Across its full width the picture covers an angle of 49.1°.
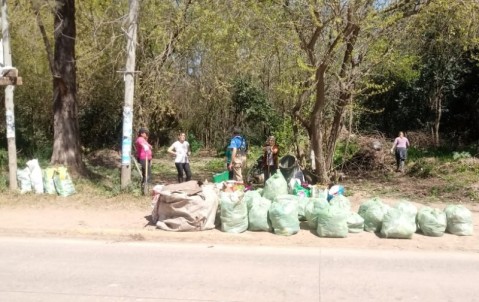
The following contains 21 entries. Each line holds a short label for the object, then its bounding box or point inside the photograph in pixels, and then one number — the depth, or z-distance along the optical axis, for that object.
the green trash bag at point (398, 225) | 8.23
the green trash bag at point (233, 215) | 8.64
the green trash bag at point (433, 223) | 8.44
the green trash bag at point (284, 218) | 8.50
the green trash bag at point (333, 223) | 8.37
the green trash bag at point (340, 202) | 8.88
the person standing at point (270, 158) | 13.02
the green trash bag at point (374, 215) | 8.65
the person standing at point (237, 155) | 12.27
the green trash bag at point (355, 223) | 8.61
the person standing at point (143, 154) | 11.82
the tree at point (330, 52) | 10.82
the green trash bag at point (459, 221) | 8.55
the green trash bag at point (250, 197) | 9.02
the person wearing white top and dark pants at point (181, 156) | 12.96
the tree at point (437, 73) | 24.12
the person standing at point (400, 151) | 17.34
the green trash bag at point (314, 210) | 8.71
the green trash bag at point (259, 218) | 8.68
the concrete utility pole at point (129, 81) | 11.24
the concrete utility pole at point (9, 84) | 11.09
